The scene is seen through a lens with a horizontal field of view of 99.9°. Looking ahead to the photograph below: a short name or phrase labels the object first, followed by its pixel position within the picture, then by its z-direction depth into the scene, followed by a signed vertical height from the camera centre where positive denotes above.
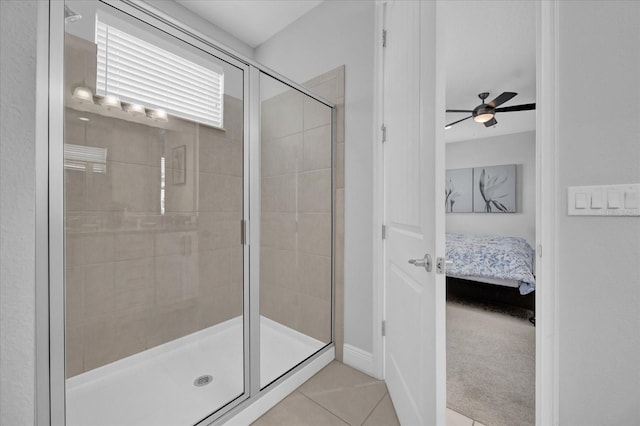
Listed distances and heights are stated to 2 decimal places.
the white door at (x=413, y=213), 1.00 +0.00
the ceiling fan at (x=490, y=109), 3.02 +1.21
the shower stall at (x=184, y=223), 1.38 -0.07
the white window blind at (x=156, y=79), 1.53 +0.86
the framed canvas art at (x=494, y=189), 5.00 +0.46
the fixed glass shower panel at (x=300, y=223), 1.88 -0.07
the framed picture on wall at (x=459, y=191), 5.45 +0.45
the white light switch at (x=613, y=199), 0.97 +0.05
